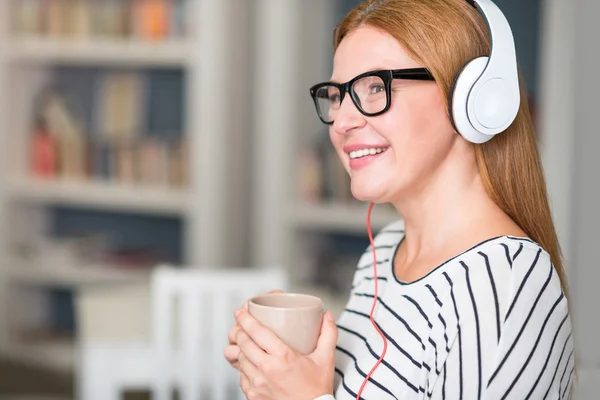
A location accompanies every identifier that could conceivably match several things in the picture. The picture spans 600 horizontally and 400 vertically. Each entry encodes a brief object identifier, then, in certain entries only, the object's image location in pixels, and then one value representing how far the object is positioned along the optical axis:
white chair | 2.12
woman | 1.31
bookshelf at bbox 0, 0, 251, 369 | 3.69
